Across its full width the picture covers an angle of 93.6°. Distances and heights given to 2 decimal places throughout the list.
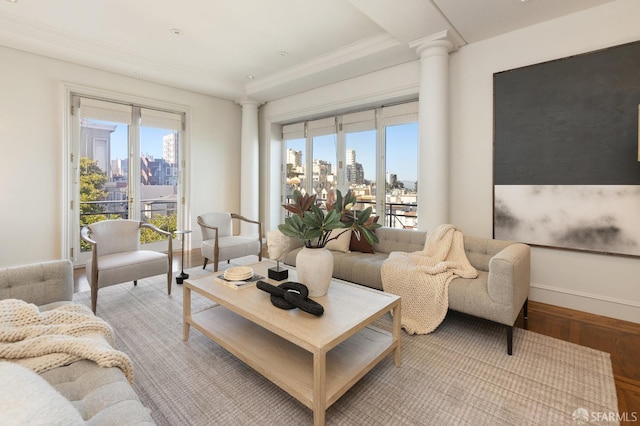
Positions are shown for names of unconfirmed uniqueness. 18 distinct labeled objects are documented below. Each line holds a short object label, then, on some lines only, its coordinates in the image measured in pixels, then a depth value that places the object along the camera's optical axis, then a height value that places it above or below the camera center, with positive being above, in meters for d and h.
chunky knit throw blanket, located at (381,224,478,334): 2.34 -0.53
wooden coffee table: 1.43 -0.80
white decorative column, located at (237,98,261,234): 5.69 +0.92
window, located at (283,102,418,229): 4.30 +0.82
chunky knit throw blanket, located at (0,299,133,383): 1.15 -0.54
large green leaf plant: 1.97 -0.06
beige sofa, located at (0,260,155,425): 0.69 -0.64
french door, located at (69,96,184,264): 4.21 +0.67
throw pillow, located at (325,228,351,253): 3.43 -0.37
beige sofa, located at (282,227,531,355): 2.04 -0.54
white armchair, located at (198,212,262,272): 3.67 -0.41
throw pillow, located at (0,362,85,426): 0.62 -0.42
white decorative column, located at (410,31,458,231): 3.36 +0.93
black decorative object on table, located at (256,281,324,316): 1.68 -0.52
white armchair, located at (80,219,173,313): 2.62 -0.47
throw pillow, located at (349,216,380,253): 3.38 -0.40
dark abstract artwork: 2.58 +0.54
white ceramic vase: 1.95 -0.38
